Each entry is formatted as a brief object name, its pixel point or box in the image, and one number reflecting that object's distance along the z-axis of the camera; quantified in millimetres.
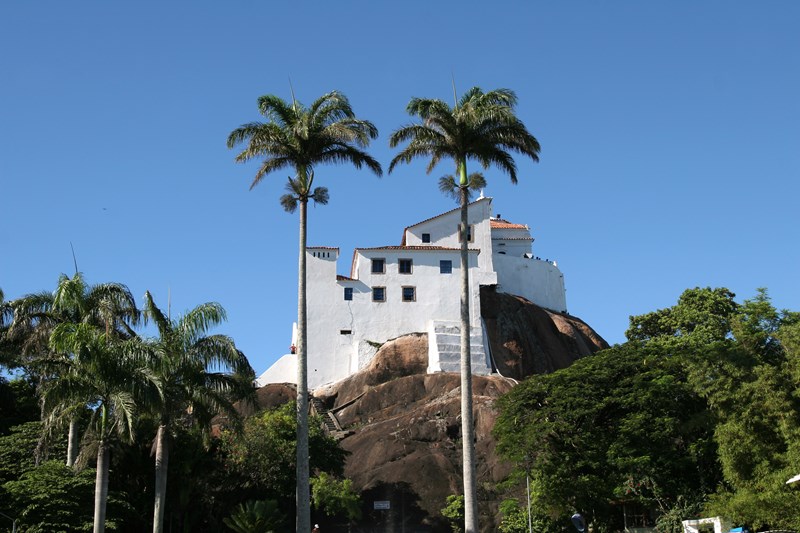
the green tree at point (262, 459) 37656
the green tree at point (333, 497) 38969
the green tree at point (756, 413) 27984
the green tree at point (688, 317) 54812
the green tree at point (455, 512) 39812
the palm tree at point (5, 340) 34781
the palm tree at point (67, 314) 29547
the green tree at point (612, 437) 33125
